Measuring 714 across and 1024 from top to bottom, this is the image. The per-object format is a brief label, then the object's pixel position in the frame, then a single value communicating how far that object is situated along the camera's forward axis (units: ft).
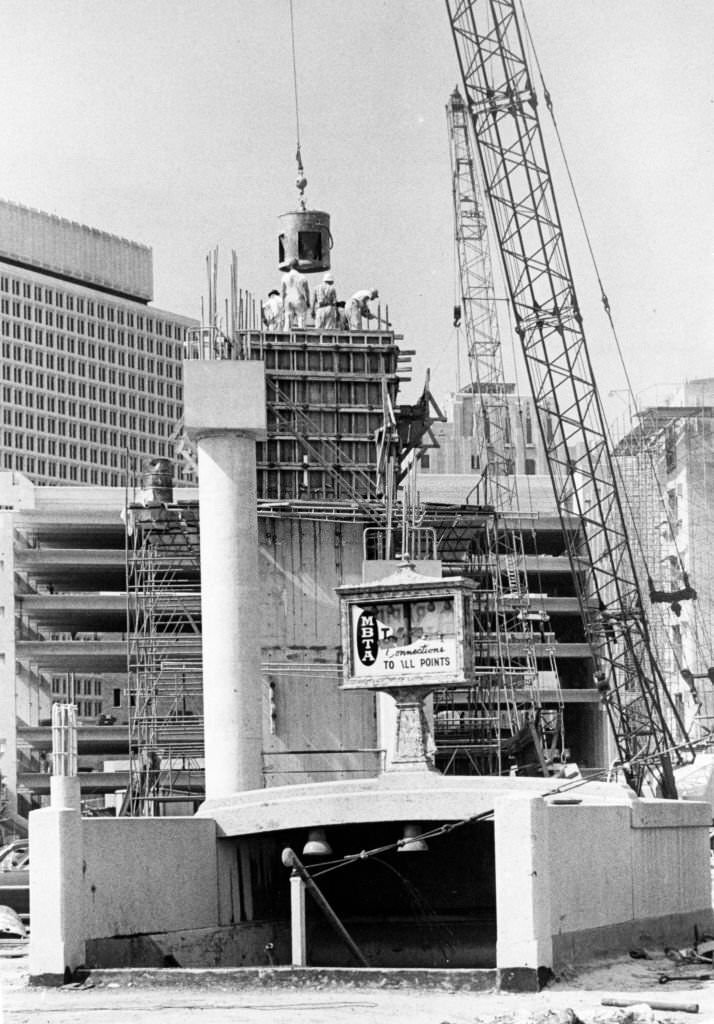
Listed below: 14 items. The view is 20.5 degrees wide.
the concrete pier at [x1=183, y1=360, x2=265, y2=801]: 153.58
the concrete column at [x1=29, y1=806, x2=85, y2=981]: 90.63
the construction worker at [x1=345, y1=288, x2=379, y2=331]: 242.99
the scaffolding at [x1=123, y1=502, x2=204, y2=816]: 243.19
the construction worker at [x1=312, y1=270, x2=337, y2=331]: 242.17
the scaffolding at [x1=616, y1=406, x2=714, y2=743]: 433.48
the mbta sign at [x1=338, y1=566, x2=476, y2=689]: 102.89
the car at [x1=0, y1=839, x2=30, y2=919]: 138.23
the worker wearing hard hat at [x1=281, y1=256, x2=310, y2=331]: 242.58
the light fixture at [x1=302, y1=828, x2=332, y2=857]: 101.45
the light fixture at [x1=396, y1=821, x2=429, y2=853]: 99.30
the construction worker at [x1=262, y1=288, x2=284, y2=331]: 243.81
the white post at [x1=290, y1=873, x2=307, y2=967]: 94.21
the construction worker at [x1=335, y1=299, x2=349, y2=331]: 243.19
